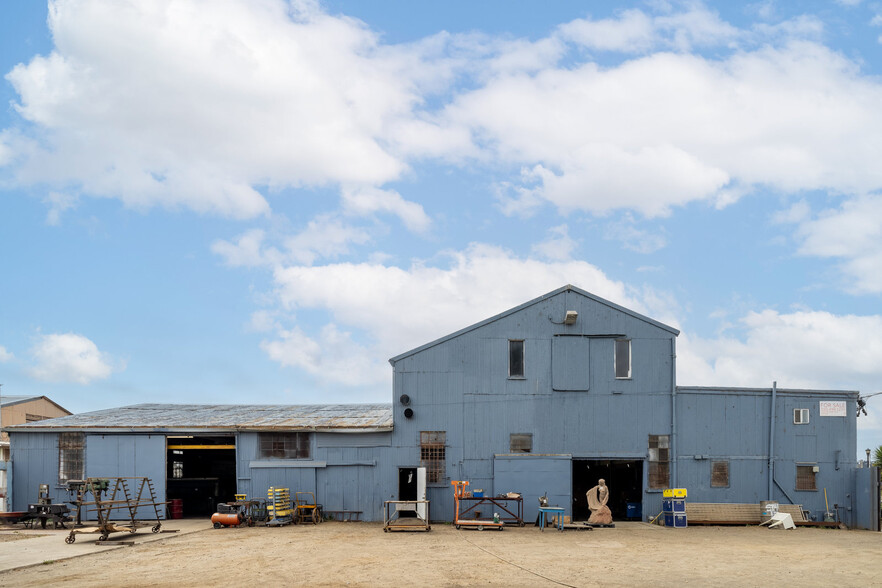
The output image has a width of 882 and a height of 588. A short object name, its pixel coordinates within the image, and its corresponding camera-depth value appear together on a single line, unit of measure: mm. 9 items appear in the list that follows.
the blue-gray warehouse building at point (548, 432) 29719
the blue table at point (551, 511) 27141
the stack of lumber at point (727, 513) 29328
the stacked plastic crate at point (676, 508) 28625
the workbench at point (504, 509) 28312
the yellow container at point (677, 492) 28688
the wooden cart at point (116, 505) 23984
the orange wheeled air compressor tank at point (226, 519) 27734
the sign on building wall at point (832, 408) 30891
